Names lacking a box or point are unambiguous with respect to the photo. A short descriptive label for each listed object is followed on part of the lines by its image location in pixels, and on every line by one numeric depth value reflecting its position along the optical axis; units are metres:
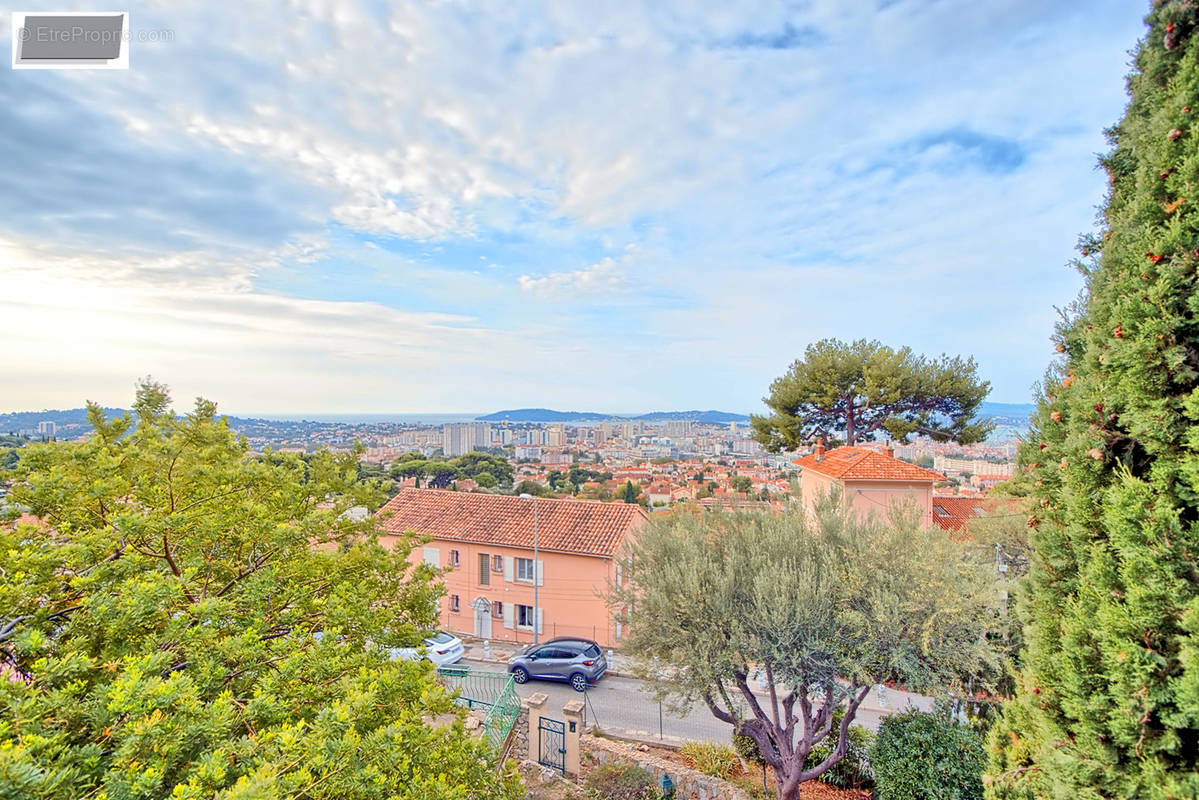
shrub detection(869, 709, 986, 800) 6.65
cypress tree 2.43
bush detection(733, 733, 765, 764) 9.10
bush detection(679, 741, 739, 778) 8.91
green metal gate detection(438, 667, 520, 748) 8.54
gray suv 14.30
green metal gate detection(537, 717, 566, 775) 9.20
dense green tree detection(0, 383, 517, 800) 2.50
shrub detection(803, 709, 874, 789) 8.62
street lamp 18.61
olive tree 6.56
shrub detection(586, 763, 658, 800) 7.93
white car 14.84
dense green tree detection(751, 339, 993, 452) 19.81
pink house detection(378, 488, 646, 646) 18.33
